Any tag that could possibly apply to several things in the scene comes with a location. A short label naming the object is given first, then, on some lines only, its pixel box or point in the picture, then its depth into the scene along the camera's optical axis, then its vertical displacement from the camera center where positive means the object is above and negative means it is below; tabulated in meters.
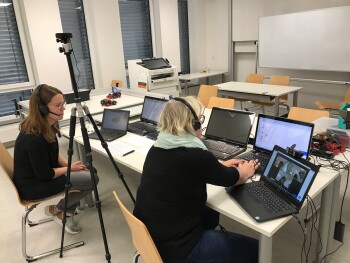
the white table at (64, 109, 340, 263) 1.24 -0.74
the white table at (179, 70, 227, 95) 5.82 -0.56
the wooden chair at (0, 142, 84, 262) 1.94 -0.95
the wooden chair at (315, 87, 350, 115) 4.01 -0.90
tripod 1.67 -0.42
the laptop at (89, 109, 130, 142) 2.50 -0.64
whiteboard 4.34 +0.03
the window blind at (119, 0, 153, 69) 5.76 +0.47
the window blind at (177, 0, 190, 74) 6.61 +0.29
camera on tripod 1.65 +0.10
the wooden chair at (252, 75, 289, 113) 4.59 -0.67
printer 4.36 -0.39
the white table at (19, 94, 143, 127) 3.12 -0.61
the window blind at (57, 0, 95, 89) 4.93 +0.30
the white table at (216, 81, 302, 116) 4.15 -0.68
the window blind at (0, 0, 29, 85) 4.35 +0.12
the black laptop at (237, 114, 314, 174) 1.66 -0.56
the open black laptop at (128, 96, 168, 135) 2.54 -0.61
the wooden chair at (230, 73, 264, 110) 5.24 -0.60
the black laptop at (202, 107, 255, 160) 1.97 -0.61
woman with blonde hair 1.28 -0.64
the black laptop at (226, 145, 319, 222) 1.27 -0.70
